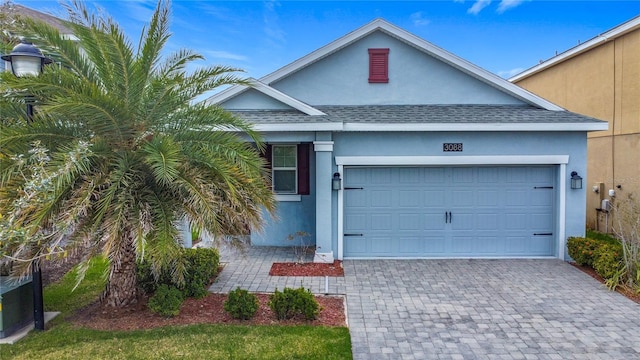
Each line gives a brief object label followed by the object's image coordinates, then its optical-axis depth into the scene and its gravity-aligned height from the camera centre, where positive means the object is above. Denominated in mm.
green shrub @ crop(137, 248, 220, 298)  6781 -1895
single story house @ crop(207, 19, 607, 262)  9109 +18
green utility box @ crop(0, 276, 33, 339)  5426 -1938
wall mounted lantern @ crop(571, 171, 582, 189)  9156 -124
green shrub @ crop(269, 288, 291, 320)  5910 -2052
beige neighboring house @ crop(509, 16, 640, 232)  11398 +2506
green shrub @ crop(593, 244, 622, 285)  7599 -1743
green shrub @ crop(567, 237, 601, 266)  8352 -1667
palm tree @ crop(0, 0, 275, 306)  4926 +284
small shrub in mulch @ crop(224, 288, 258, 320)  5895 -2059
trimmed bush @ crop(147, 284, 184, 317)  5969 -2033
